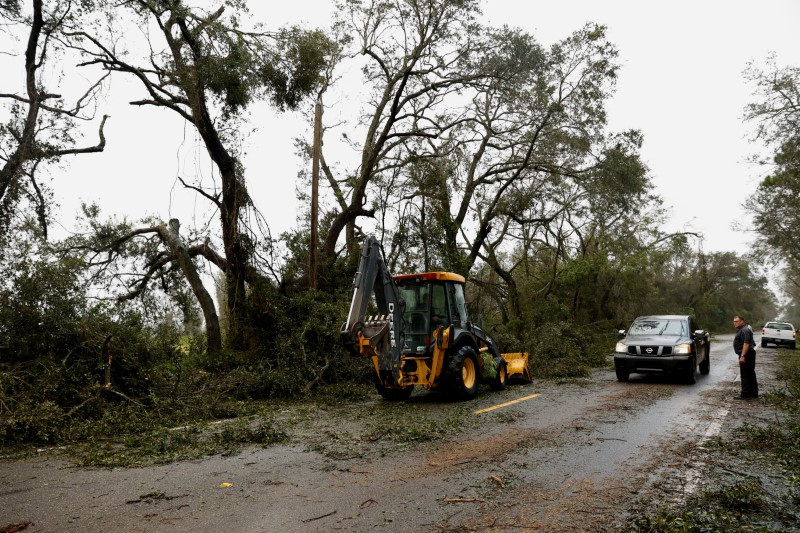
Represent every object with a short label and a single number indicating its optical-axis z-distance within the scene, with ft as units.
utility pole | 47.88
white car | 110.42
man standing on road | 34.06
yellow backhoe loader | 29.86
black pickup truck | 41.29
